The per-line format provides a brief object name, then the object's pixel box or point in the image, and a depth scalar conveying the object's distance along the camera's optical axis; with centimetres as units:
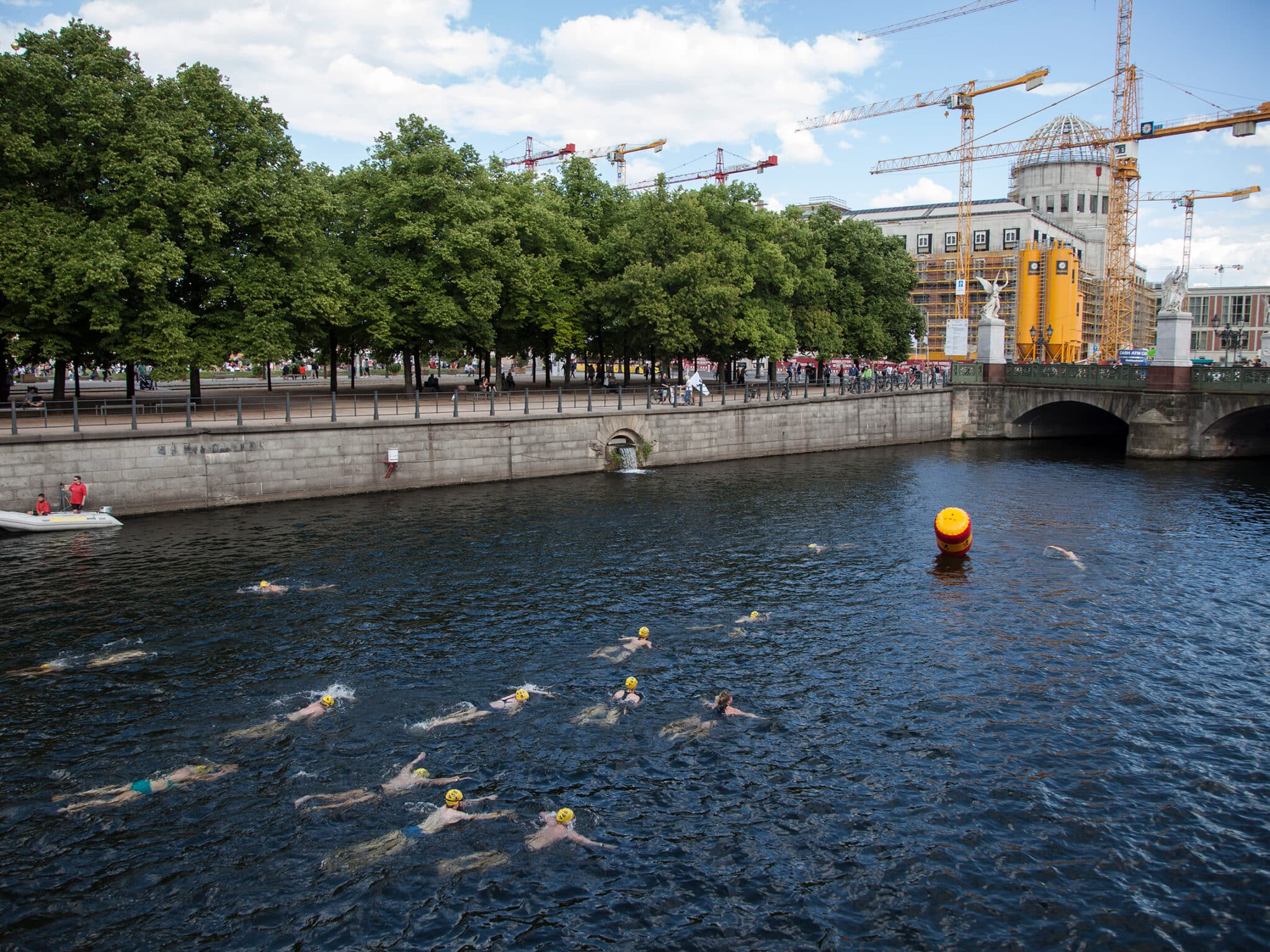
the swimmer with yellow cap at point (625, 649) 2297
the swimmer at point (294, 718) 1865
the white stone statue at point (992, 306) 7338
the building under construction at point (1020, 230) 14750
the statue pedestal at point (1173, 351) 5834
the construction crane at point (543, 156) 17075
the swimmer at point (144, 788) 1614
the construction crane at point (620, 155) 17978
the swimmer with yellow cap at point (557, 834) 1524
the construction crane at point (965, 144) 12562
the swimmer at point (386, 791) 1612
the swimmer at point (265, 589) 2770
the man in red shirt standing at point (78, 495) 3525
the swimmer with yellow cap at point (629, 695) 2031
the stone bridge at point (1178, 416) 5744
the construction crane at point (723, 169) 17175
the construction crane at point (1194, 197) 17132
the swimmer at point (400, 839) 1465
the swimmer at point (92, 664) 2145
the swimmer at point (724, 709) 1984
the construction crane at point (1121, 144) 9162
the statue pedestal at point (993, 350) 7194
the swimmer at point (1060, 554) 3253
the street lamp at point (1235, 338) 10381
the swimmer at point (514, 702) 1992
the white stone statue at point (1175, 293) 5891
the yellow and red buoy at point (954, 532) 3209
